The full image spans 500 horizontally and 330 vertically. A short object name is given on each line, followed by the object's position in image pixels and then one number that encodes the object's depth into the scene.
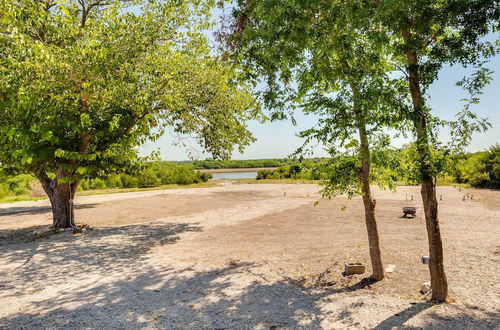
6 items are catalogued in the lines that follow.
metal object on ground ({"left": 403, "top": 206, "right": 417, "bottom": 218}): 13.55
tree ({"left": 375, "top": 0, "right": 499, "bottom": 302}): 4.84
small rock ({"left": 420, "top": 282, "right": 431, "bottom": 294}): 6.07
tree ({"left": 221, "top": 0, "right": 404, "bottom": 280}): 5.35
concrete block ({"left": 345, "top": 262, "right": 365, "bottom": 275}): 7.32
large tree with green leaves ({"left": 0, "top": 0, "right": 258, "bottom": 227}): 9.34
